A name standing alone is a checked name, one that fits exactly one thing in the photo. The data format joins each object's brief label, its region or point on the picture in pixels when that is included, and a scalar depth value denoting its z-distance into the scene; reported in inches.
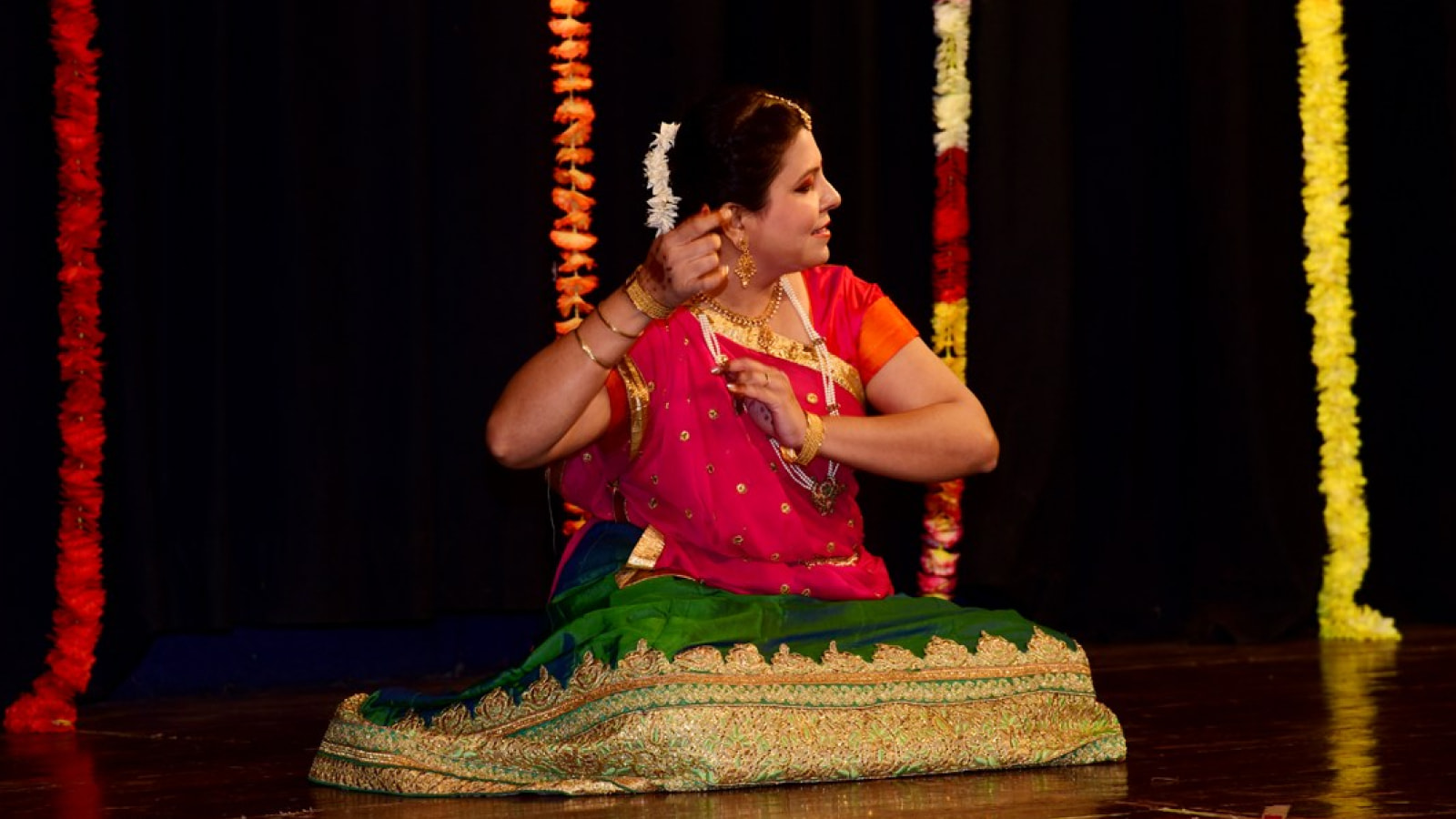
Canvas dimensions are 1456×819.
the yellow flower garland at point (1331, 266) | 400.8
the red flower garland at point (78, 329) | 287.3
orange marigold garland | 336.8
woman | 188.2
